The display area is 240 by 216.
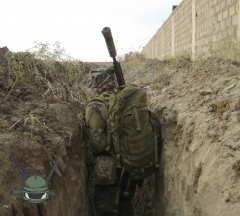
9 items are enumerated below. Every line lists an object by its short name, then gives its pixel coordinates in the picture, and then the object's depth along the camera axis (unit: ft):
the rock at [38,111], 6.86
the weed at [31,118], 5.84
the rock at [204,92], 7.21
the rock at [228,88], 6.57
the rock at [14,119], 5.75
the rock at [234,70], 7.57
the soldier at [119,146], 7.98
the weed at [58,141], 6.11
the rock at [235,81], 6.75
